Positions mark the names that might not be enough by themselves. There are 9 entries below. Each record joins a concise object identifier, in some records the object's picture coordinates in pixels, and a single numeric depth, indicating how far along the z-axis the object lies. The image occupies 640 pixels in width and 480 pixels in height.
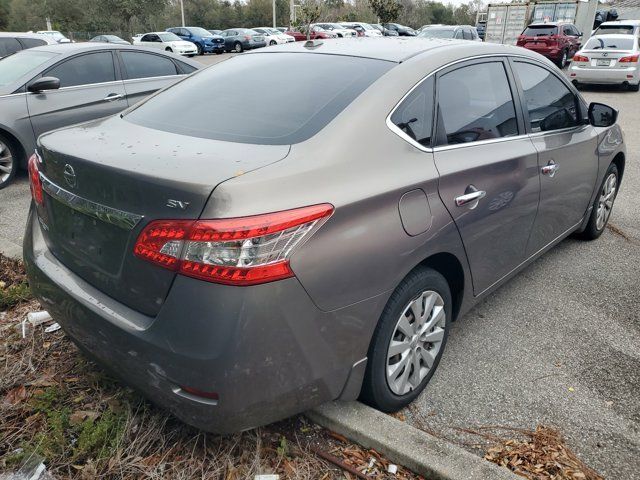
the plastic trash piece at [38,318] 3.16
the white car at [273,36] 35.62
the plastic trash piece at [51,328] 3.12
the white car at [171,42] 27.88
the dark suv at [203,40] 32.75
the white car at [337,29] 37.29
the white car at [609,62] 14.60
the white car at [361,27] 40.62
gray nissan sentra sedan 1.82
